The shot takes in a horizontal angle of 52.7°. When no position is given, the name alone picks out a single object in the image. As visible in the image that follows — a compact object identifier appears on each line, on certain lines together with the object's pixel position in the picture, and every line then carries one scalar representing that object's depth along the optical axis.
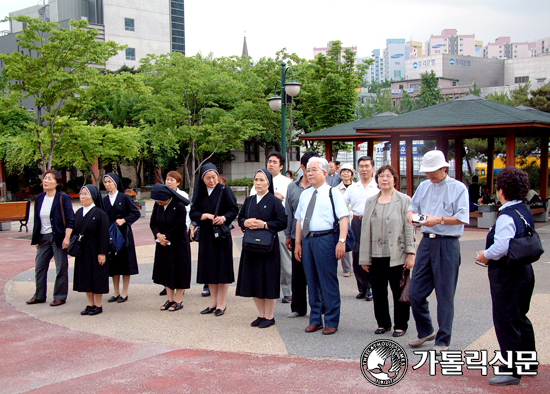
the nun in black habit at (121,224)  7.70
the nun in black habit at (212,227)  6.79
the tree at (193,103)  25.06
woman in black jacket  7.72
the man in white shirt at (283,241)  7.44
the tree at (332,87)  28.78
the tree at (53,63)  15.33
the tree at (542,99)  33.41
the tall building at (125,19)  54.47
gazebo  15.60
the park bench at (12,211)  16.89
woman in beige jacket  5.54
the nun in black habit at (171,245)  7.13
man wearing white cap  5.16
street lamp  15.12
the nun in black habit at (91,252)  7.07
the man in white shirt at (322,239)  5.90
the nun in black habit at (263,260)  6.24
